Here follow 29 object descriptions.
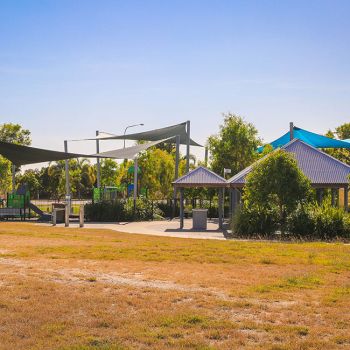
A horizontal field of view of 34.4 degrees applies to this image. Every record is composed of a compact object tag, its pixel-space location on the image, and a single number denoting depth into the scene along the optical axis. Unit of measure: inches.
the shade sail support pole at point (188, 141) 1422.2
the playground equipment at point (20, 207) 1301.7
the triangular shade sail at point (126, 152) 1171.3
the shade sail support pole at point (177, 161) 1389.0
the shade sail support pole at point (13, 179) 1411.7
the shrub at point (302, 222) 778.8
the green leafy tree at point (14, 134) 2876.5
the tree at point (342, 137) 2178.8
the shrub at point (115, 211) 1253.1
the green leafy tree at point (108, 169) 2983.8
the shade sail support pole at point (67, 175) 1249.7
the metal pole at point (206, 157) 1678.2
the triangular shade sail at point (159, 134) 1395.2
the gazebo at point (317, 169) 959.6
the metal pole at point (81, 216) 1038.4
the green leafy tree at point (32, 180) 2915.6
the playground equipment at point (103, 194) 1381.9
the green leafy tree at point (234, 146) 1731.1
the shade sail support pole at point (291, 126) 1236.4
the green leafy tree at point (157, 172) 2191.2
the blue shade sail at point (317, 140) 1485.0
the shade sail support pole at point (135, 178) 1336.9
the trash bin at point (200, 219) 1017.5
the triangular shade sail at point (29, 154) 1079.0
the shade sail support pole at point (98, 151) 1448.8
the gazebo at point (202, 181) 1044.5
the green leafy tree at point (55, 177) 3095.0
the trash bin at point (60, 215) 1182.8
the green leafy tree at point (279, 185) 835.4
